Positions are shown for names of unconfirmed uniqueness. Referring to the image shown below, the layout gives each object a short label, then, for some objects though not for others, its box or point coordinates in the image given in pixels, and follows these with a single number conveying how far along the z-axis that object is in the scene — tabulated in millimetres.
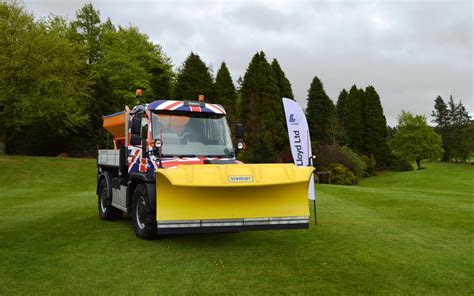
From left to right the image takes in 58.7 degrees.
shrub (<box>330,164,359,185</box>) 40250
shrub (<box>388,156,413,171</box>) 59344
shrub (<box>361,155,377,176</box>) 53469
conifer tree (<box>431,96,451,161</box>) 79262
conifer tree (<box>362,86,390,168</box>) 58594
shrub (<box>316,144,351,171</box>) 42500
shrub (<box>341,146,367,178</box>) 44562
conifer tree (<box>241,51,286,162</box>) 49938
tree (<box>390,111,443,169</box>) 58656
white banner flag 10406
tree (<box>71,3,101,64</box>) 52688
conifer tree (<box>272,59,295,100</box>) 55512
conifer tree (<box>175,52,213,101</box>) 49781
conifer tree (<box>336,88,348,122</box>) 78125
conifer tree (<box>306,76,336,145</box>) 57188
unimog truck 6965
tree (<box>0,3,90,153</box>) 29719
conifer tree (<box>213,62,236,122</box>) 51219
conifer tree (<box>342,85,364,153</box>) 58656
